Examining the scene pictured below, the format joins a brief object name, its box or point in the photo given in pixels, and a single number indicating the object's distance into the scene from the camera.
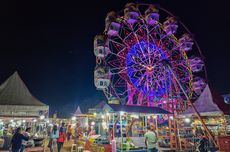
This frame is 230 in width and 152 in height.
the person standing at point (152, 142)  9.09
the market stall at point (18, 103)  14.88
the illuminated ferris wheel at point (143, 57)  19.52
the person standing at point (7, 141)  15.09
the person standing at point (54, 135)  13.43
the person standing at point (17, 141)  9.23
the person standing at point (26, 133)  10.86
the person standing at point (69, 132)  22.04
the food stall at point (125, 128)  11.94
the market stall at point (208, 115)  13.76
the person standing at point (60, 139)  12.82
